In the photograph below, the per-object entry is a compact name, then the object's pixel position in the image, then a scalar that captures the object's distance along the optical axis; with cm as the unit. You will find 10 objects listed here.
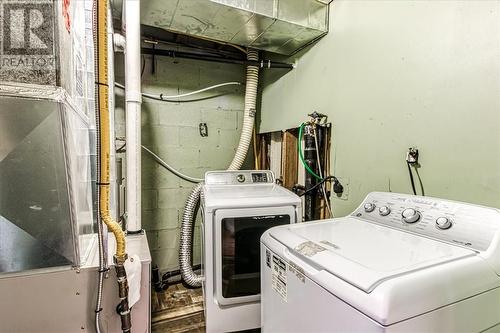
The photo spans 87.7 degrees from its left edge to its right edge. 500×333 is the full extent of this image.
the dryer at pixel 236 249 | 166
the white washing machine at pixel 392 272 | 71
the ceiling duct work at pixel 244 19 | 179
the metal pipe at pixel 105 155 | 92
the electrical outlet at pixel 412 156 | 135
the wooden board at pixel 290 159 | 246
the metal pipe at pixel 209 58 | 244
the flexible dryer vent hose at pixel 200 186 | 248
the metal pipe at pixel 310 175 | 199
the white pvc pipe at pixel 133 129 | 192
